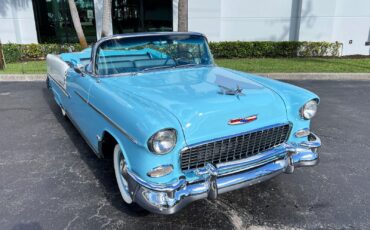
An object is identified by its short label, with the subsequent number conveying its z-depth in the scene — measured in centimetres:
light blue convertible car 239
